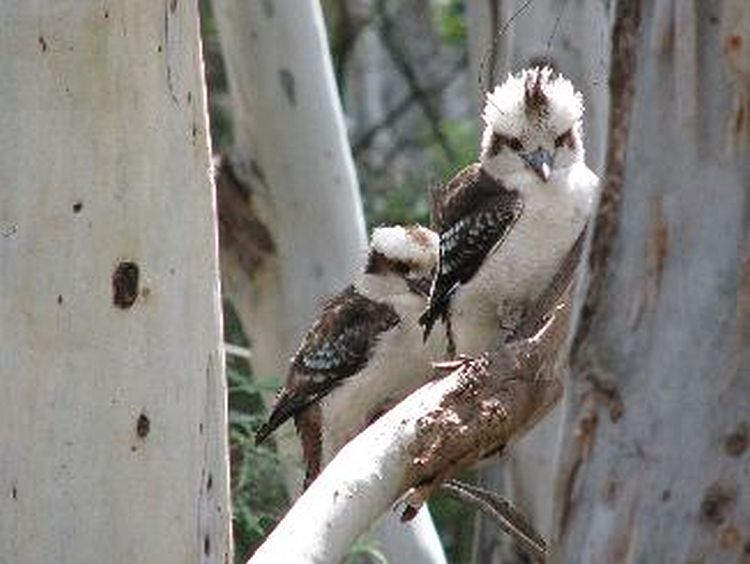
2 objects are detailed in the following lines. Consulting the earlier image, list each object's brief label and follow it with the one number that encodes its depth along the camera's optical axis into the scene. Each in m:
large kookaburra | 10.98
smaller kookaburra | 12.52
